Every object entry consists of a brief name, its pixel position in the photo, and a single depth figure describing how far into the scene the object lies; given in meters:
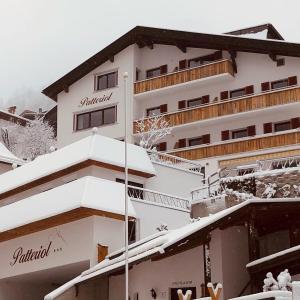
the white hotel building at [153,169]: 20.53
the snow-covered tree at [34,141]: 55.31
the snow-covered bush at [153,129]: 40.56
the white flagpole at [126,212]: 18.24
